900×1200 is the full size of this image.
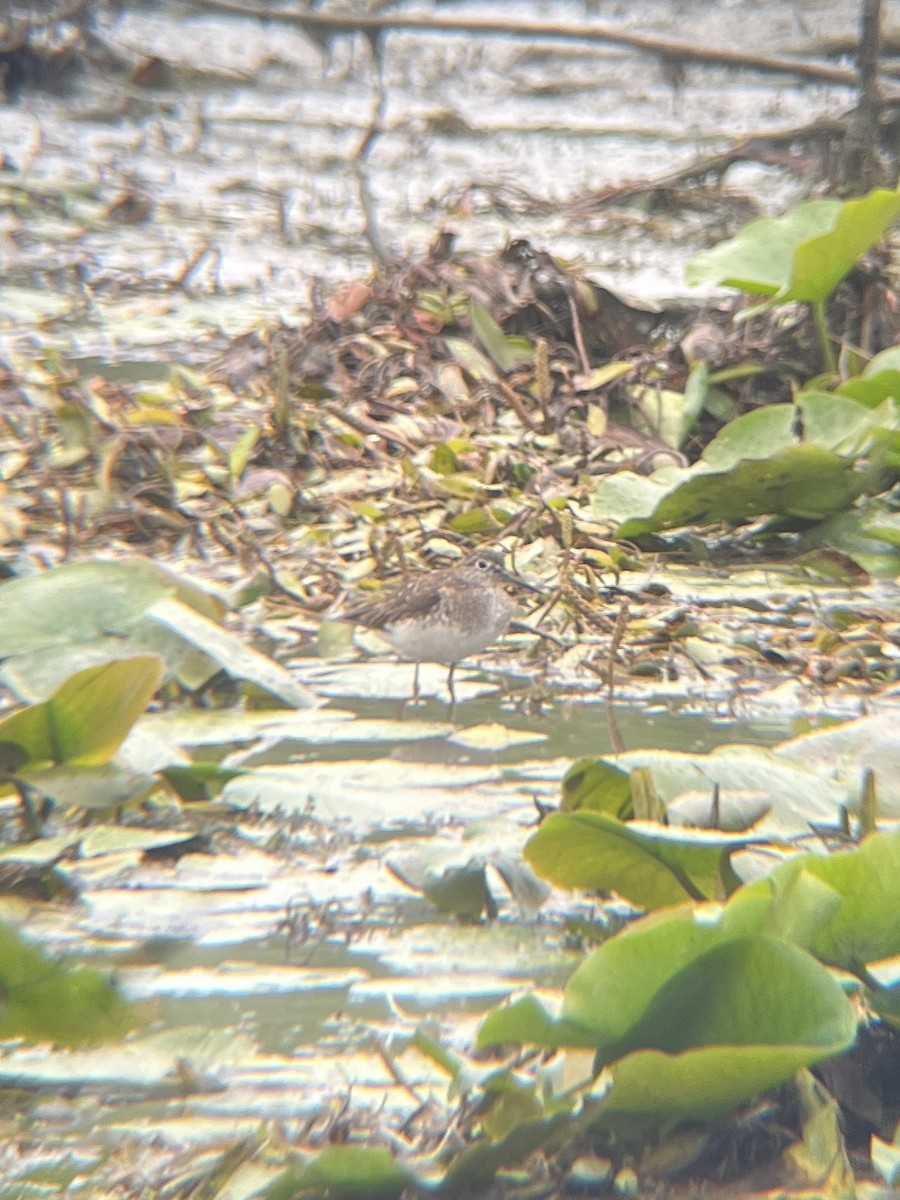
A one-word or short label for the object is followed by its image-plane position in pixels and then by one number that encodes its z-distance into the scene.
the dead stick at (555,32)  21.78
